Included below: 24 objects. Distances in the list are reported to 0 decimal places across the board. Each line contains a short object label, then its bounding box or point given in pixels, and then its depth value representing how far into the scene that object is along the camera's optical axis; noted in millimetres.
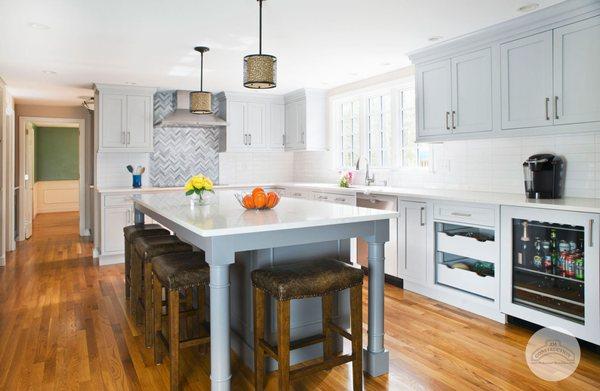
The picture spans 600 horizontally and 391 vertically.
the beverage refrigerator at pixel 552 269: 2834
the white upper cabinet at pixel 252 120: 6629
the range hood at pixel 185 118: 6172
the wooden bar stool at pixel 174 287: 2391
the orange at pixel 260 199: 2812
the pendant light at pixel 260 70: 2830
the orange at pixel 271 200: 2850
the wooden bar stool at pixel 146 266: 2991
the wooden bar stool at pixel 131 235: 3759
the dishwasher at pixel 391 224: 4375
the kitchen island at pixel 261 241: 2119
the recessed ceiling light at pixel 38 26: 3482
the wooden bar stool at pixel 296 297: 2131
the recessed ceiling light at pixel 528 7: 3137
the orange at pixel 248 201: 2844
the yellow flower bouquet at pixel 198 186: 3127
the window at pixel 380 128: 5129
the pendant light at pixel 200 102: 4086
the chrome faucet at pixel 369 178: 5434
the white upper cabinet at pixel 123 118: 5859
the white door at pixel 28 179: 7719
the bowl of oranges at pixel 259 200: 2816
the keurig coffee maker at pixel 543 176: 3402
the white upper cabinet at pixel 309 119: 6449
